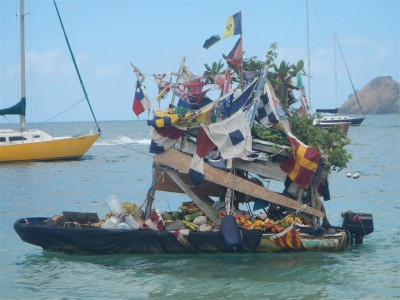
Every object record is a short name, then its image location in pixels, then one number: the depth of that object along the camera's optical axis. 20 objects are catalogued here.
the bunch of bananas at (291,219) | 15.37
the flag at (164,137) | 15.27
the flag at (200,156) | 15.05
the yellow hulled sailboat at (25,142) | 48.69
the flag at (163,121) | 14.99
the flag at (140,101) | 16.44
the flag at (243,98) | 15.52
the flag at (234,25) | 15.98
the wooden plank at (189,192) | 15.40
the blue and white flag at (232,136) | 14.88
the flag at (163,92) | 16.97
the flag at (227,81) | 16.14
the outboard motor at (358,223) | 16.08
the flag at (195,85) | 16.69
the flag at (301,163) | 14.88
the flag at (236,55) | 16.00
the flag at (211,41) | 16.62
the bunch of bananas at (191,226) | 15.38
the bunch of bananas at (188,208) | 16.47
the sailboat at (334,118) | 93.84
